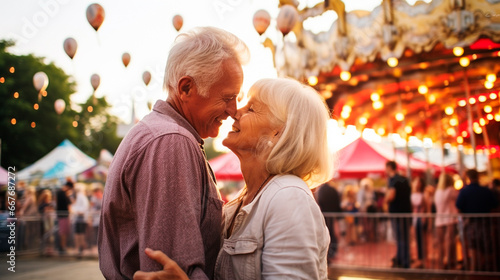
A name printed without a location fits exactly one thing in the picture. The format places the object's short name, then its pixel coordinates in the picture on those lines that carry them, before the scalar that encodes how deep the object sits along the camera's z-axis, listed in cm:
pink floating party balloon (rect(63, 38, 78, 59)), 932
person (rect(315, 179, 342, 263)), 1023
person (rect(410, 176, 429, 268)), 886
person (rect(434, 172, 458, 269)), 878
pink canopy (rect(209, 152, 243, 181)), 1523
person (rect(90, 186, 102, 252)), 1190
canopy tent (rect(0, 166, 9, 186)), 1639
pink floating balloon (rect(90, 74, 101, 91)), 1167
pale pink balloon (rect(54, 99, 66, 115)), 1881
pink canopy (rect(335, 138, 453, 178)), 1589
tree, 2828
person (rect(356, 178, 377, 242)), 1033
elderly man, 162
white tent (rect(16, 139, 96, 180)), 1958
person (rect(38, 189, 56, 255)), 1168
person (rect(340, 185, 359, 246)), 1128
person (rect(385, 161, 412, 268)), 905
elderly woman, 175
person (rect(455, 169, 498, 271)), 825
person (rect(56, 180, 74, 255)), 1175
